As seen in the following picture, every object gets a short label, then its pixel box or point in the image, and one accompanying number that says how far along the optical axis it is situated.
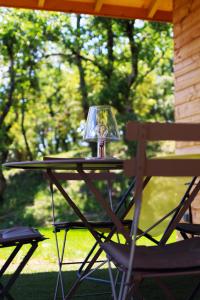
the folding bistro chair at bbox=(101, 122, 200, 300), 1.62
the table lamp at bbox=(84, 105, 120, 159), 2.58
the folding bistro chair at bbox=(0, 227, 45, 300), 2.27
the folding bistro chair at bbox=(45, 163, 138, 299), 2.88
